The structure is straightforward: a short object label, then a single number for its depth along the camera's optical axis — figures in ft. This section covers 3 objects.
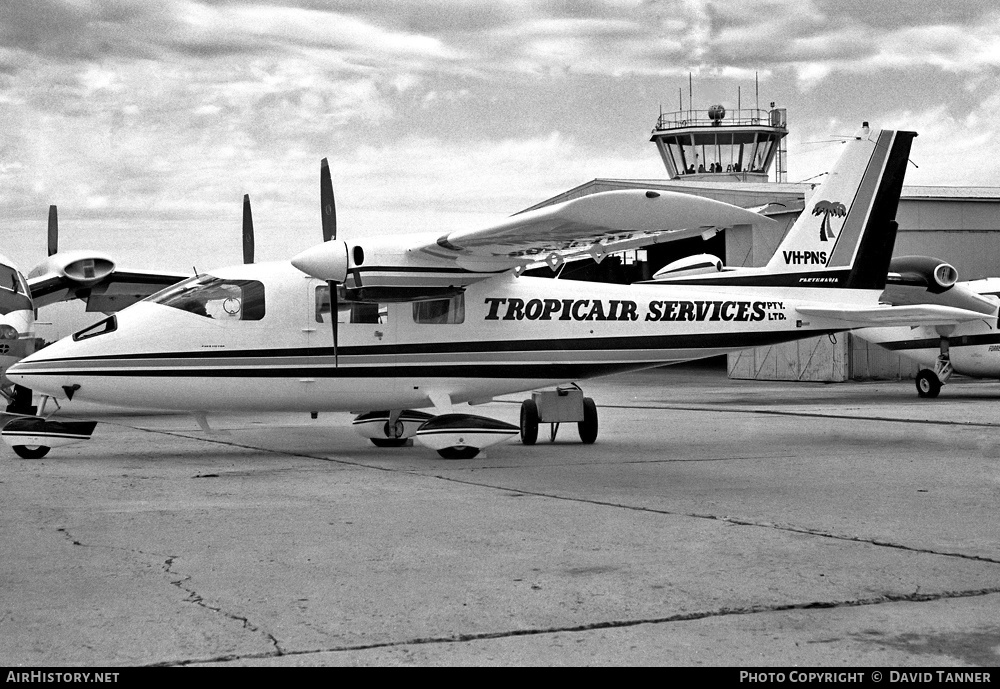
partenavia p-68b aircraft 39.99
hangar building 105.91
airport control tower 148.15
